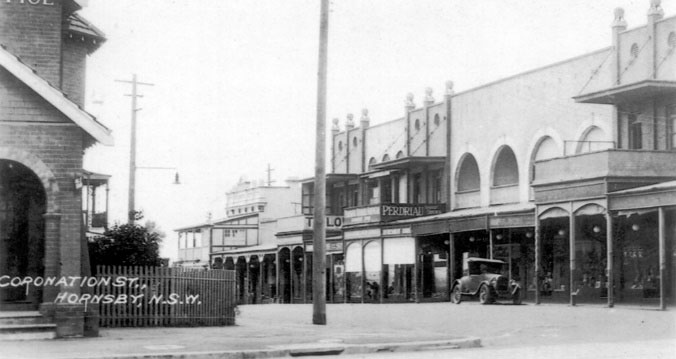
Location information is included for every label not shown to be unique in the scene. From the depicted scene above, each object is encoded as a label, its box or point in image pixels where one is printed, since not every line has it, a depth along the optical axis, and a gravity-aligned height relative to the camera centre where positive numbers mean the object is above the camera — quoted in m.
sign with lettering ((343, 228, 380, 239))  43.91 +1.09
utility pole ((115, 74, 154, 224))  34.07 +3.83
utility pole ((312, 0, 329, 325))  21.69 +1.60
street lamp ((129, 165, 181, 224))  33.62 +2.35
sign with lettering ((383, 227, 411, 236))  41.66 +1.13
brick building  17.11 +2.18
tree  24.59 +0.18
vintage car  30.50 -0.89
